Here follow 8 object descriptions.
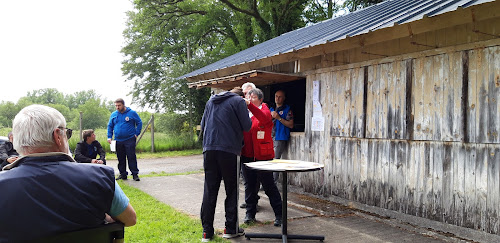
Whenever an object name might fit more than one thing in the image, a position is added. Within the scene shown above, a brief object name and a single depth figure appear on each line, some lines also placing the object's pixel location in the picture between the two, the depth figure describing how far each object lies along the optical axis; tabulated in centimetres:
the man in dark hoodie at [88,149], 682
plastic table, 394
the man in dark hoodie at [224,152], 430
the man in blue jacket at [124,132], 832
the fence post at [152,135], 1667
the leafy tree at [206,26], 1900
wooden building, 415
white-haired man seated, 177
